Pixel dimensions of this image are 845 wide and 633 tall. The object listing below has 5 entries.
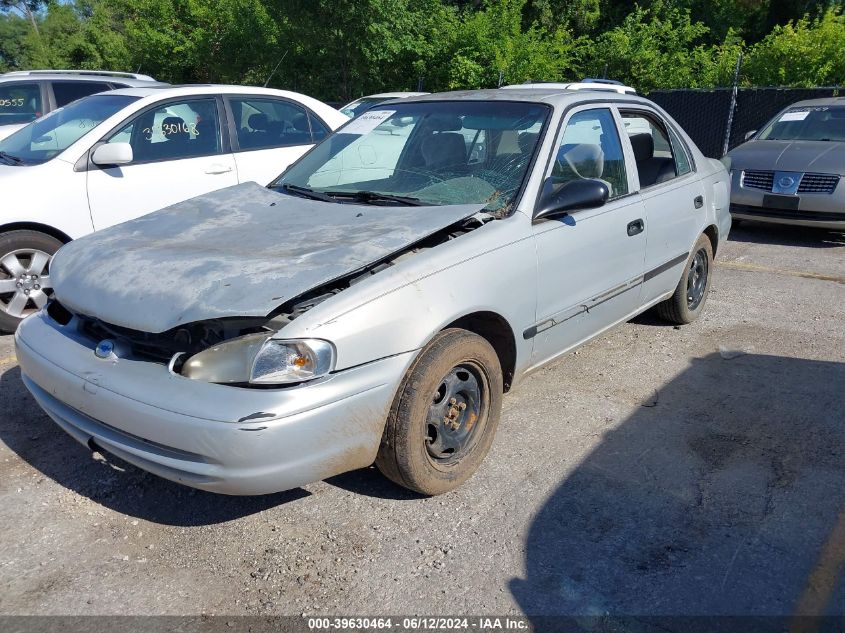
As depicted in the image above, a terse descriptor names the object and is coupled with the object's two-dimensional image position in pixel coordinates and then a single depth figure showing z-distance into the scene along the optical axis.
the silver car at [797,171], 8.02
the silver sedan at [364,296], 2.63
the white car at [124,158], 5.13
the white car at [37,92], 8.43
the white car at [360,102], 12.97
